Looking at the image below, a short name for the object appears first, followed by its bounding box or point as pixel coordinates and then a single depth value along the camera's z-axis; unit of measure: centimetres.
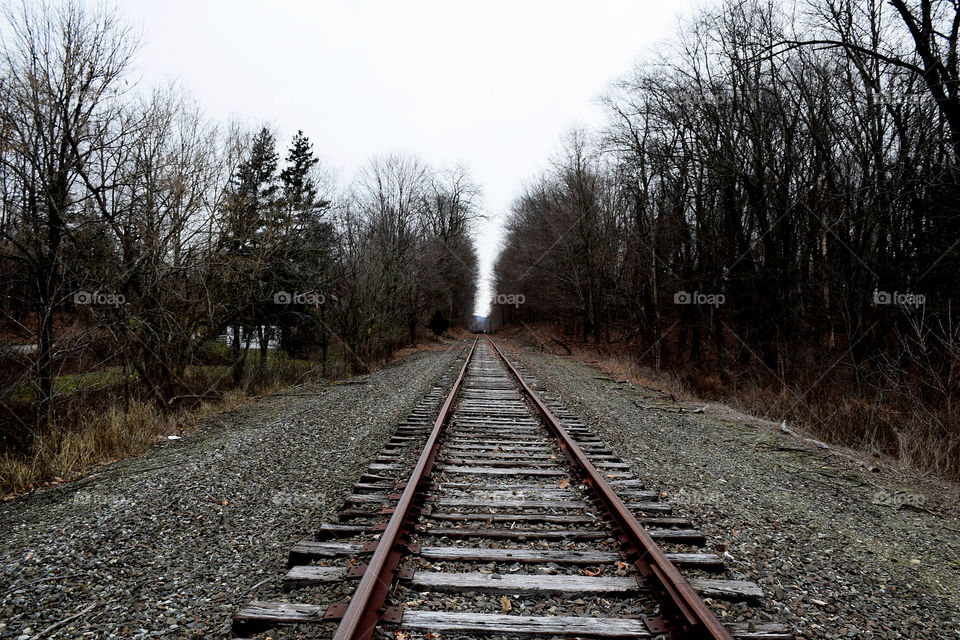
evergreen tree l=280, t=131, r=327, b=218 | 2837
